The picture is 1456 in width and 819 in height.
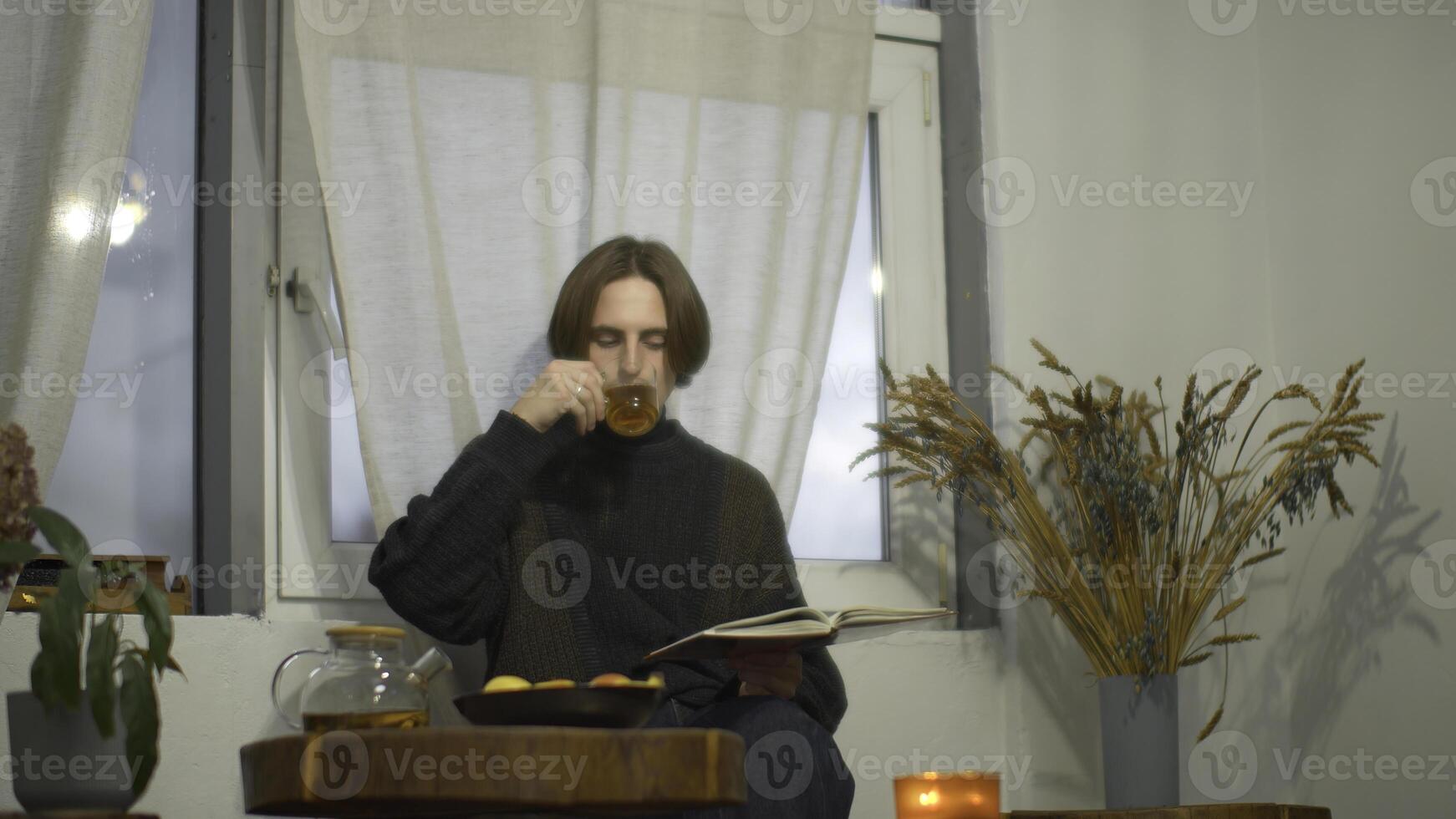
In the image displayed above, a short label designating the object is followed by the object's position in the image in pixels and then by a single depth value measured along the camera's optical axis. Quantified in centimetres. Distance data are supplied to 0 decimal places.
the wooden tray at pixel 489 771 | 118
